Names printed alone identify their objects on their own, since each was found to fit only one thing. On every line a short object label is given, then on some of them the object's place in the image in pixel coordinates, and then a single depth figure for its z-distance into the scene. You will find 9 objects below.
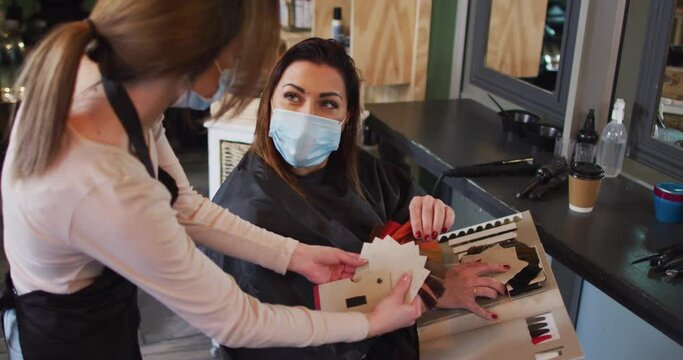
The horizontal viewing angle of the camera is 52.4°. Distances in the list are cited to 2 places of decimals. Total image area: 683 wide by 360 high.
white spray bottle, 1.90
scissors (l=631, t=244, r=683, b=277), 1.39
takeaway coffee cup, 1.66
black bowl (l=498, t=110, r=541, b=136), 2.29
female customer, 1.55
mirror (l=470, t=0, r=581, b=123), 2.21
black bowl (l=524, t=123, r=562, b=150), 2.15
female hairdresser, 0.87
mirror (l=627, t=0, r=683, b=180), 1.79
